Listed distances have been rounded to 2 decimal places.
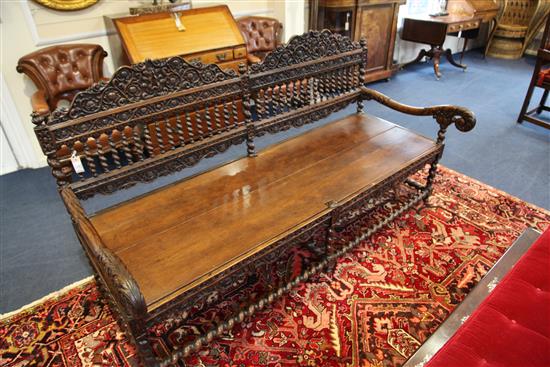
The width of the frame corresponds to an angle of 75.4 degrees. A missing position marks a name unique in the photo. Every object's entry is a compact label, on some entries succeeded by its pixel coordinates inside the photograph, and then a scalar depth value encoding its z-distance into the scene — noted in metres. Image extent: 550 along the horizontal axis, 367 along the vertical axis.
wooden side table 4.85
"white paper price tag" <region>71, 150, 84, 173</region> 1.63
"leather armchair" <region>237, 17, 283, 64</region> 3.92
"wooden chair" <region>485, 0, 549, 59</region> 5.86
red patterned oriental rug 1.68
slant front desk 3.04
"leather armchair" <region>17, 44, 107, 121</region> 2.86
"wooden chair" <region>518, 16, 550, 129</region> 3.43
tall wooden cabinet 4.28
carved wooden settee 1.46
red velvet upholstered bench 1.18
